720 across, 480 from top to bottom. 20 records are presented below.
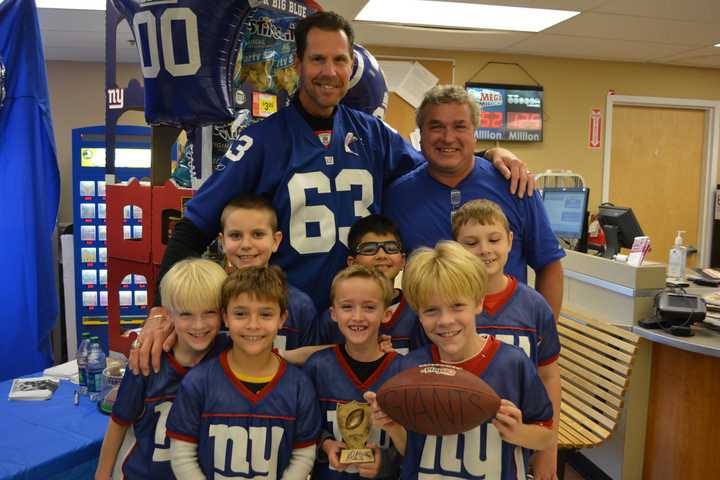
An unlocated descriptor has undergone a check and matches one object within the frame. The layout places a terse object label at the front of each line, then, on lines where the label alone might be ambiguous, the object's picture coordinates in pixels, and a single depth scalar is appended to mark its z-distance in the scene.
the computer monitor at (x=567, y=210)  3.84
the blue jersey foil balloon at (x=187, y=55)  2.04
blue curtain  3.17
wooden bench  2.46
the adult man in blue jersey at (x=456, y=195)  1.77
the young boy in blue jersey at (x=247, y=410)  1.39
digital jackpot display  5.80
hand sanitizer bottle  3.84
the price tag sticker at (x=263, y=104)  2.62
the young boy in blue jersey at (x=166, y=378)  1.49
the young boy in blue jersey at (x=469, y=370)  1.34
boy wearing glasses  1.60
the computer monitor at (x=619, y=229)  3.64
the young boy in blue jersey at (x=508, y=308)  1.53
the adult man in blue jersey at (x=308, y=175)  1.75
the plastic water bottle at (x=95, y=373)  2.19
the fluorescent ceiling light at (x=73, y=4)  4.16
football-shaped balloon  2.73
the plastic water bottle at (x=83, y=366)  2.23
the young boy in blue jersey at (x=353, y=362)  1.44
